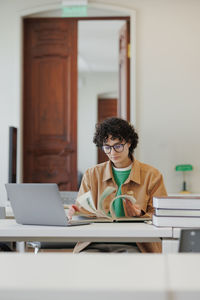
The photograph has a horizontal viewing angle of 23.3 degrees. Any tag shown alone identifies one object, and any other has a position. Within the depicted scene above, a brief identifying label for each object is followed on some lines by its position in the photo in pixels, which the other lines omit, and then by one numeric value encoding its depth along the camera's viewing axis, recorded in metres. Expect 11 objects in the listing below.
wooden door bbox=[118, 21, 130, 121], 5.86
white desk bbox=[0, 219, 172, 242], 2.26
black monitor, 5.26
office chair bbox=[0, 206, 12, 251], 2.80
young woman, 3.01
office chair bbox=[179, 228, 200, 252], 1.43
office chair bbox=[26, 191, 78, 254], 3.27
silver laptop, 2.41
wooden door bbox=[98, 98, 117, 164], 12.67
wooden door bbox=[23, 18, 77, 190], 6.03
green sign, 5.82
